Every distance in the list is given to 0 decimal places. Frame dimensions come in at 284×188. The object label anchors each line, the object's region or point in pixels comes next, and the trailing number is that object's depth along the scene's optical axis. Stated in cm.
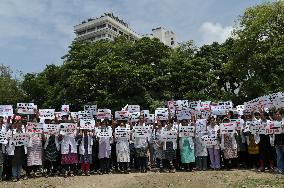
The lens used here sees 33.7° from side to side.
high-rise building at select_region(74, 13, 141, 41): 9250
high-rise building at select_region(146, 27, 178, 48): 8975
